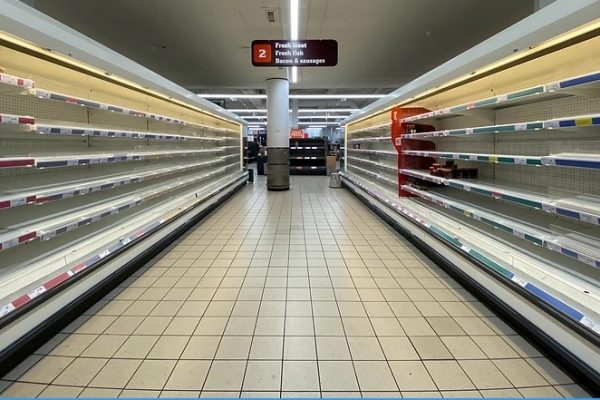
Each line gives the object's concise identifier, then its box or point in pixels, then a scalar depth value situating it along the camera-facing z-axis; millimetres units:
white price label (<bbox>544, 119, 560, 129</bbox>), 2418
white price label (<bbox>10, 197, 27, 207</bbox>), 2394
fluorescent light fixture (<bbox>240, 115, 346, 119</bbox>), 29753
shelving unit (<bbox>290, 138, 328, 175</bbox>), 18062
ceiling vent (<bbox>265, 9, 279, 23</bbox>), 7090
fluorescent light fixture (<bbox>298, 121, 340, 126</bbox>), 36881
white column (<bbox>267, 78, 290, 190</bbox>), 11688
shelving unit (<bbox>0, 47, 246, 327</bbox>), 2568
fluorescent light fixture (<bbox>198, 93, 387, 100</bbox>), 16562
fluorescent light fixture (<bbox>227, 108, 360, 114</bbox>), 24639
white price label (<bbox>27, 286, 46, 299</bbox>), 2396
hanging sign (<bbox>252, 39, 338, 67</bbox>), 7016
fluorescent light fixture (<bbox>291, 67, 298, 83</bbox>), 11316
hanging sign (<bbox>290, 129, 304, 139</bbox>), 18461
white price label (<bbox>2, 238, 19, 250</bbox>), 2353
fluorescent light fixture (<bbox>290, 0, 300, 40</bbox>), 6343
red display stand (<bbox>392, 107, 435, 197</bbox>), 5922
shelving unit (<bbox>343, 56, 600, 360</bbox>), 2326
